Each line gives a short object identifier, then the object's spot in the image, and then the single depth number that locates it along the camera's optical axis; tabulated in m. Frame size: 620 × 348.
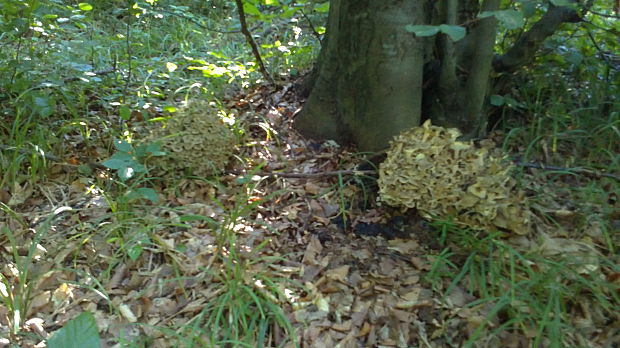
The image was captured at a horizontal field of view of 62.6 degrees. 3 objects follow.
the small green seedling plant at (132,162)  2.14
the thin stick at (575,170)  2.37
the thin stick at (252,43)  3.09
